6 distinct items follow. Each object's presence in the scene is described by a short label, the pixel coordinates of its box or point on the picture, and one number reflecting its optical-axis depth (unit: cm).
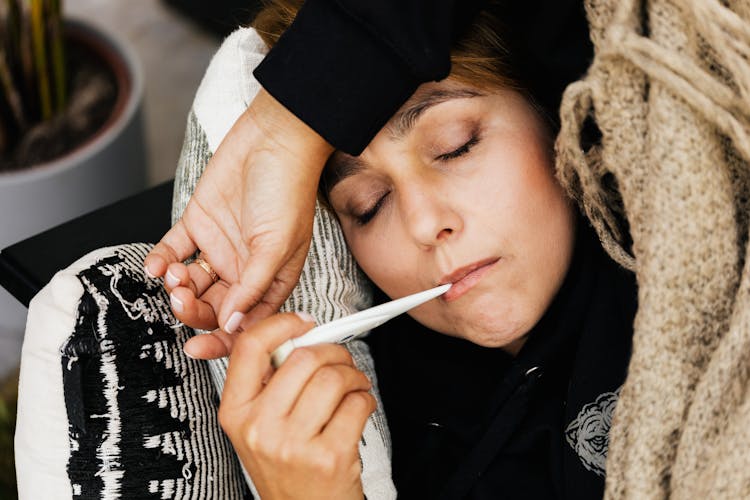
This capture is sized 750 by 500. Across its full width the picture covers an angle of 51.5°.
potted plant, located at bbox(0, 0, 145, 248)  145
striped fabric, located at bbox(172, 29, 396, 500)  100
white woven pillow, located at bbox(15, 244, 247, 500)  83
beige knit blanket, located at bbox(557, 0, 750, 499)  69
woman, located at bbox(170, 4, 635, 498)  73
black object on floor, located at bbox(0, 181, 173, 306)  105
